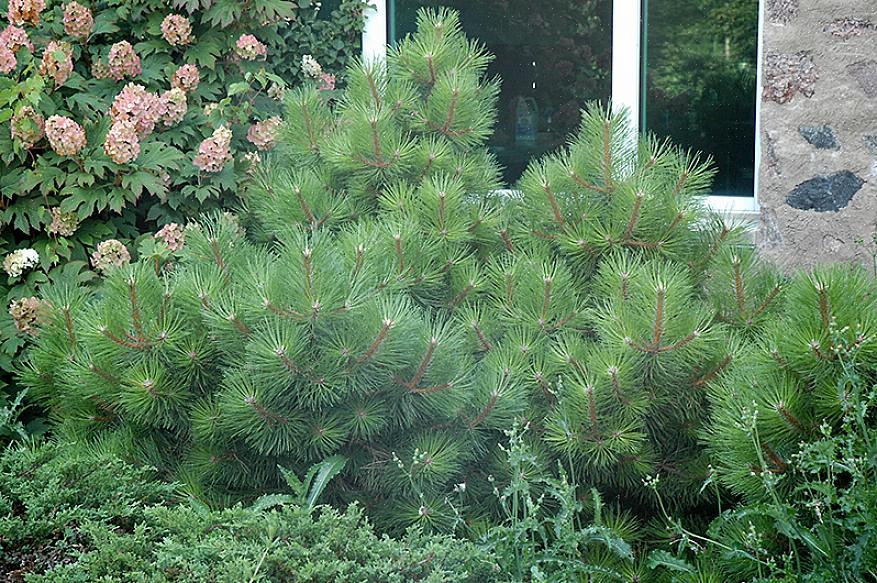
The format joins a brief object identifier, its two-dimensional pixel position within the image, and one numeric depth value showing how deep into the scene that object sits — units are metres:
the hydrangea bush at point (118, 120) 3.48
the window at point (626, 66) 3.91
